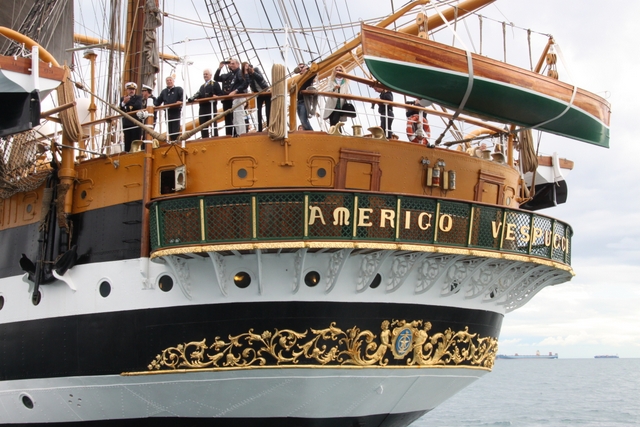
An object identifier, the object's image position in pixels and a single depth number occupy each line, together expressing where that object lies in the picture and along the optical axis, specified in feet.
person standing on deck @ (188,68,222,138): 63.10
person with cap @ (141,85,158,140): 63.39
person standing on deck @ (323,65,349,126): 61.21
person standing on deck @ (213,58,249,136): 61.62
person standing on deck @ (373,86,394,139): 60.90
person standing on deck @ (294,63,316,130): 59.88
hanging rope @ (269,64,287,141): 56.34
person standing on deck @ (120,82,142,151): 65.36
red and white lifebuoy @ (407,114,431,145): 61.52
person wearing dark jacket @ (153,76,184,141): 64.84
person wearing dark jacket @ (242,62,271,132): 60.85
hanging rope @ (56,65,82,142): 62.03
